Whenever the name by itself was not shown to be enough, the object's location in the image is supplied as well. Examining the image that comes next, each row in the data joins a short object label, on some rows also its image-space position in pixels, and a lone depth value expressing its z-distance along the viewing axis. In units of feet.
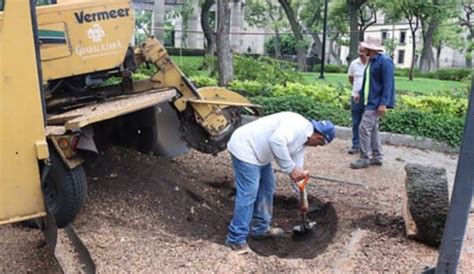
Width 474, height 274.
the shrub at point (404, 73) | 109.04
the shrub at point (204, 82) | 41.11
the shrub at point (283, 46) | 164.45
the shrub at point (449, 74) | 101.08
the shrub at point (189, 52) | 81.94
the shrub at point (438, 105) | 33.17
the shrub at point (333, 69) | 112.79
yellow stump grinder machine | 12.62
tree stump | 15.56
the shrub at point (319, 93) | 36.65
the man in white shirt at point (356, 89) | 26.73
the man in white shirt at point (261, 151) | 15.38
